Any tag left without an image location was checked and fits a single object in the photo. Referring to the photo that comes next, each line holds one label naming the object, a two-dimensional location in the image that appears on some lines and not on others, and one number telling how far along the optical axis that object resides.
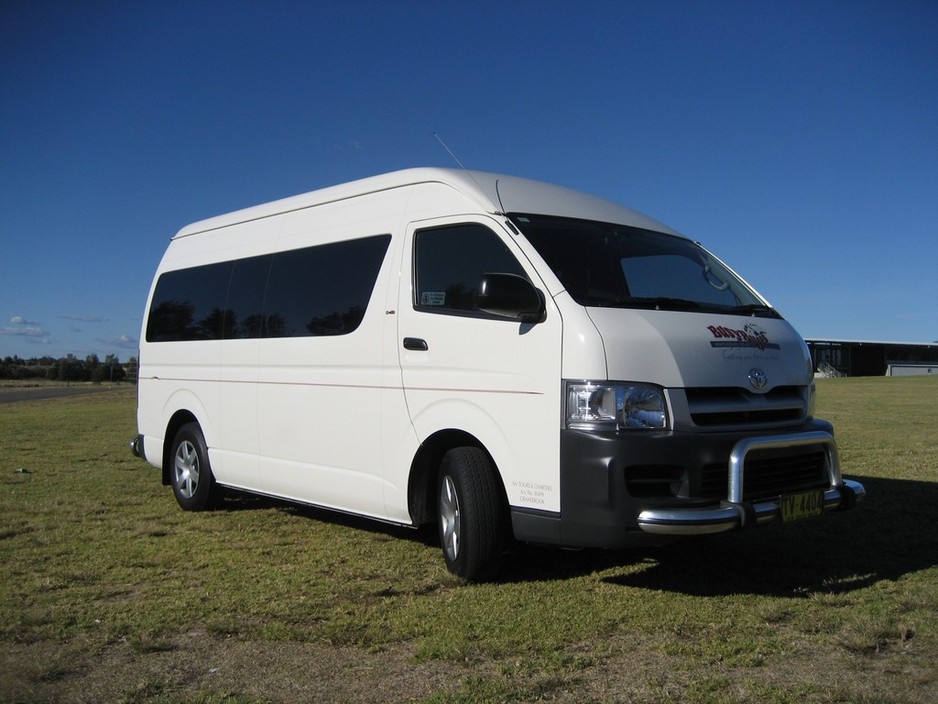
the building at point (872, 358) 66.94
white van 4.97
